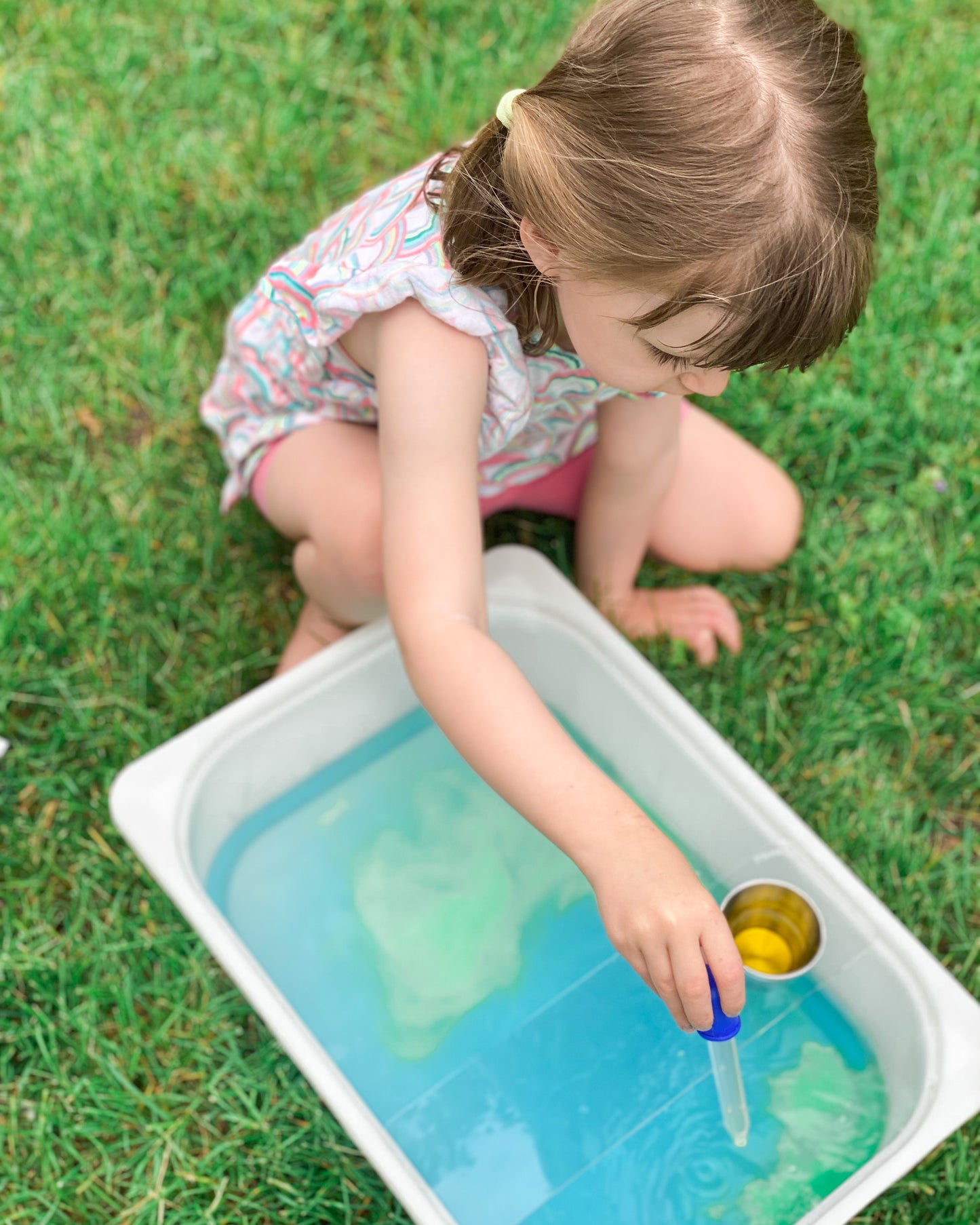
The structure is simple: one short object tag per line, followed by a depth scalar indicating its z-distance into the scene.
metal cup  1.19
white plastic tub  1.06
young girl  0.87
